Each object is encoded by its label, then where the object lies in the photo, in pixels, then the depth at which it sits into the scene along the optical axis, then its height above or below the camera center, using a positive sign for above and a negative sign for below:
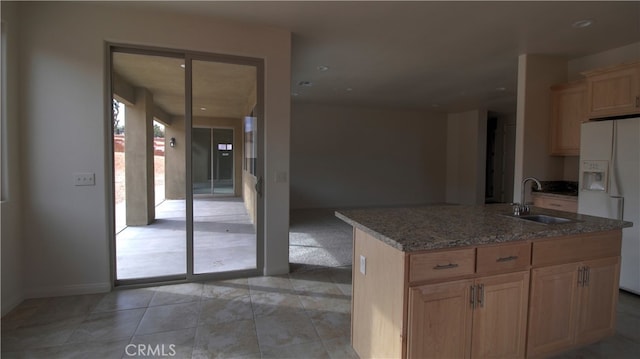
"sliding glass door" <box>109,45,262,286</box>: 3.31 +0.01
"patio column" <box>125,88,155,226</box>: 5.20 -0.09
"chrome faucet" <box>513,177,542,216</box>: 2.43 -0.34
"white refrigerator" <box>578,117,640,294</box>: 3.04 -0.13
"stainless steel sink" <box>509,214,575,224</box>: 2.33 -0.40
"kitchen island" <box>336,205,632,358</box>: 1.67 -0.70
